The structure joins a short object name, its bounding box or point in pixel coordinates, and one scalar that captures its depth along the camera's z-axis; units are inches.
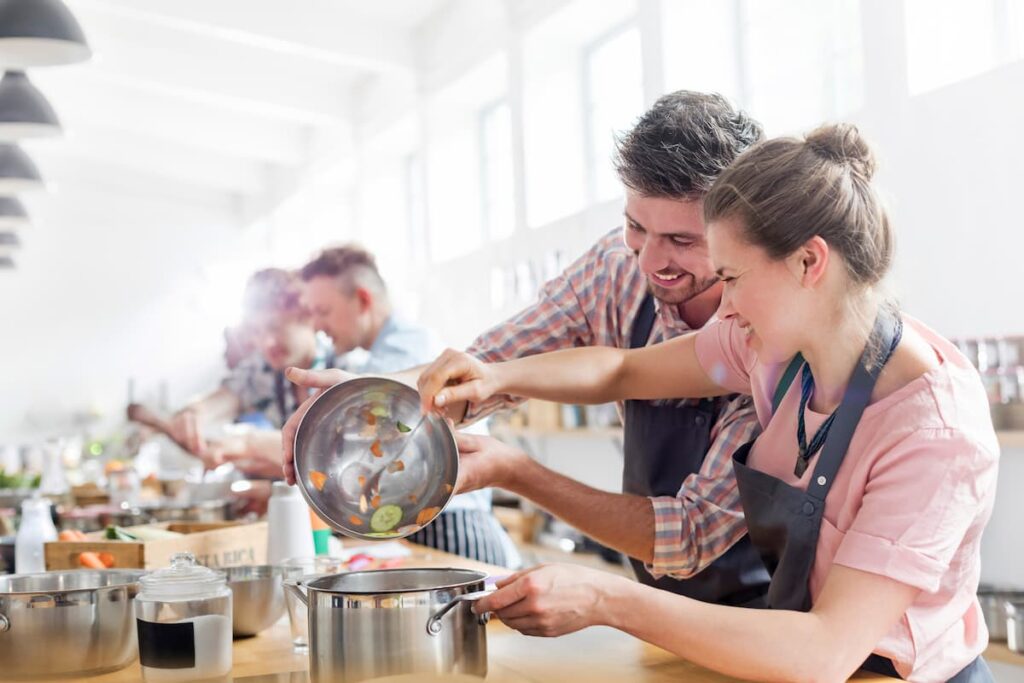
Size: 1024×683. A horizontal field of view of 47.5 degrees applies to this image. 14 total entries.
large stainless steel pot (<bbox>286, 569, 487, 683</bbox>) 52.9
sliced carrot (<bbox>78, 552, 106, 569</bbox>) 82.4
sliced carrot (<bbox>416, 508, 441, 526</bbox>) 65.0
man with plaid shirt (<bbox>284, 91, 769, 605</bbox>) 74.6
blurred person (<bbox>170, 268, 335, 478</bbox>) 133.4
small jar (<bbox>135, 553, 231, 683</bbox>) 60.7
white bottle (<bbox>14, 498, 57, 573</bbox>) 95.1
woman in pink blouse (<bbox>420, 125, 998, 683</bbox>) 55.6
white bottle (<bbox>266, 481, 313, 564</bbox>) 89.0
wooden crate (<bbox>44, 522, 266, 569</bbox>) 85.2
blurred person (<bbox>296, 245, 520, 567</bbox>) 135.0
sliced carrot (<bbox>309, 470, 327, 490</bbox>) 66.1
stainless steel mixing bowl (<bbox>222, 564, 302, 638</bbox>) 71.7
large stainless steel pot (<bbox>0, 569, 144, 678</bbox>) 61.6
